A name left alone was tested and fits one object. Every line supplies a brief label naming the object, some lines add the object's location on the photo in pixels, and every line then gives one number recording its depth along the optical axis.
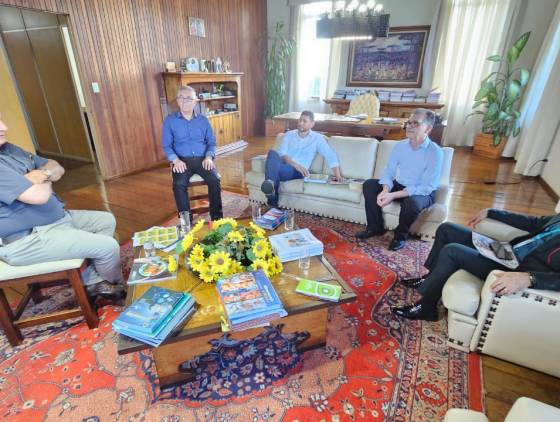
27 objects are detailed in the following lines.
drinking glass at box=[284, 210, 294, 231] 2.01
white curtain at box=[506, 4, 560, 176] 3.81
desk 4.05
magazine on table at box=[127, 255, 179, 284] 1.52
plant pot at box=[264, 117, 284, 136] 6.87
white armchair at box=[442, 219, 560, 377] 1.31
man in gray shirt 1.51
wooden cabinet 4.62
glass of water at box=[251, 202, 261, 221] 2.10
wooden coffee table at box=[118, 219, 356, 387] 1.24
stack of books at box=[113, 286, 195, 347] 1.16
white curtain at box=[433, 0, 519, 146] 5.03
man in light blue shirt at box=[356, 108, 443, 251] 2.30
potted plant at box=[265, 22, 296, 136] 6.36
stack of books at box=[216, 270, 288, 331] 1.24
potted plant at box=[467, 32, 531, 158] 4.64
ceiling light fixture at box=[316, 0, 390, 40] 3.65
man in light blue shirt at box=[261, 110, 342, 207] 2.89
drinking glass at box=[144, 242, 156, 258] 1.74
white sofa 2.58
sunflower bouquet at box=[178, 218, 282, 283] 1.49
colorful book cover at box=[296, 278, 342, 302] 1.39
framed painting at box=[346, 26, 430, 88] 5.68
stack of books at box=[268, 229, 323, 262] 1.67
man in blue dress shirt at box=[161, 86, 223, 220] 2.79
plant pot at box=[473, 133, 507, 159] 5.11
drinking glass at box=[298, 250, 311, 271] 1.63
